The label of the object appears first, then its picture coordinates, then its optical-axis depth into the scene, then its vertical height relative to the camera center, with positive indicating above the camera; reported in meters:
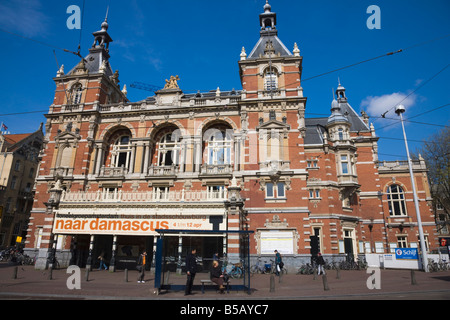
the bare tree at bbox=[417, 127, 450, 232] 32.31 +9.42
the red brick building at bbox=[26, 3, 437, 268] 22.12 +6.72
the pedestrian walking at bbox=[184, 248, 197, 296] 11.72 -1.26
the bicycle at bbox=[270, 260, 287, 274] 21.20 -2.00
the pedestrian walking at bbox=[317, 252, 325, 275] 19.51 -1.20
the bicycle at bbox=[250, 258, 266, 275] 22.23 -2.03
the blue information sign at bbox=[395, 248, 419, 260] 23.24 -0.72
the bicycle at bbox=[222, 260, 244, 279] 18.92 -1.99
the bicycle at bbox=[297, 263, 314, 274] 21.86 -1.98
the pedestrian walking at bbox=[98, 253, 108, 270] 23.09 -2.01
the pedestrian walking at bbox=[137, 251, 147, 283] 15.65 -1.78
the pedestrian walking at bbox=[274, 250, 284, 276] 20.22 -1.44
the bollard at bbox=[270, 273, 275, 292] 12.41 -1.83
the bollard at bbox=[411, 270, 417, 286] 13.88 -1.63
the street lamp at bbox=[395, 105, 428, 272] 20.91 +2.37
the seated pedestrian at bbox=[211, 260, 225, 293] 11.85 -1.43
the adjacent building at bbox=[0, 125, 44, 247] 43.22 +8.48
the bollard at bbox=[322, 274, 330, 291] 12.62 -1.78
